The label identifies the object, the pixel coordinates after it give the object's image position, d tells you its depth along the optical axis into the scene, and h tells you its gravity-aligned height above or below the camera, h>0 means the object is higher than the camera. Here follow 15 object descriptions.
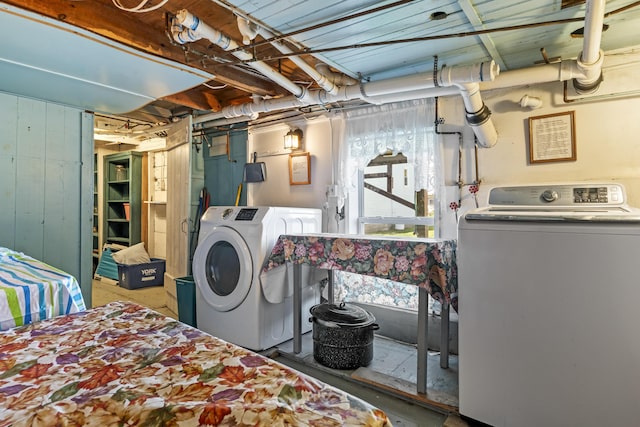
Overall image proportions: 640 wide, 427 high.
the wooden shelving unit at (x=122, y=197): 5.34 +0.30
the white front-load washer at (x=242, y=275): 2.66 -0.50
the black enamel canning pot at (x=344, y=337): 2.38 -0.86
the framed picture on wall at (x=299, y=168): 3.42 +0.47
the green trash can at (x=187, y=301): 3.14 -0.80
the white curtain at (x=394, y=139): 2.72 +0.64
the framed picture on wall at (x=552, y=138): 2.26 +0.52
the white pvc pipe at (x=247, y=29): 1.77 +0.98
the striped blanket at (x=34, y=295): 1.23 -0.31
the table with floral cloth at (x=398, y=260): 1.95 -0.29
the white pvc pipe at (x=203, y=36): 1.74 +0.99
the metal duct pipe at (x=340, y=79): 2.62 +1.07
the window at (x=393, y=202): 2.90 +0.12
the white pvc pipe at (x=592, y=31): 1.39 +0.84
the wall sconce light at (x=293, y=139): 3.42 +0.76
